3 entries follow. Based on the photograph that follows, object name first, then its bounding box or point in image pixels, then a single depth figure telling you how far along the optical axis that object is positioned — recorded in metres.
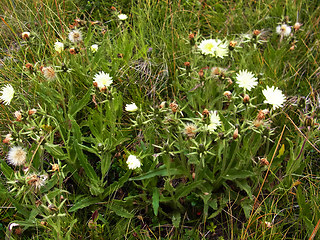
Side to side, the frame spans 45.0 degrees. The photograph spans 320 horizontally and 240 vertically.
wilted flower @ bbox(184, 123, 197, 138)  0.55
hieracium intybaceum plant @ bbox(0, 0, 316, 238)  0.58
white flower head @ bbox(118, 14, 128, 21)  0.90
